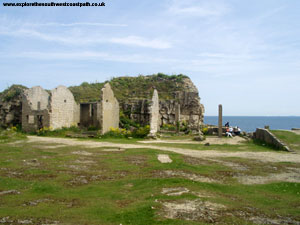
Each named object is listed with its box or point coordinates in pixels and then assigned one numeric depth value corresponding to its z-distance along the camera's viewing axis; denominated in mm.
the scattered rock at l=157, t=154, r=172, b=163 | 15278
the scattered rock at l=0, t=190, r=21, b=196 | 9234
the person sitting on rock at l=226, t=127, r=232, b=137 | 34144
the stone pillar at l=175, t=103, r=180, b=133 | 39316
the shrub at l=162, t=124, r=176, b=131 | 39209
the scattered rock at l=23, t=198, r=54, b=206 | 8258
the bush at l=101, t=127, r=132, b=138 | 31531
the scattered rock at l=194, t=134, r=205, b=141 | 29447
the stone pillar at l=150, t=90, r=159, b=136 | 34875
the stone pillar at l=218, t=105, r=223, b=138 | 33862
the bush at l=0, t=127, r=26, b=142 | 25603
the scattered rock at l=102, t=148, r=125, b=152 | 20047
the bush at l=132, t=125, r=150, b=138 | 32344
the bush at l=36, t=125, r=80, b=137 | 32156
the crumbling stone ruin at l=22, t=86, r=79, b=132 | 33328
